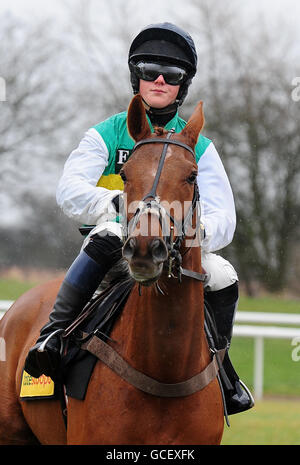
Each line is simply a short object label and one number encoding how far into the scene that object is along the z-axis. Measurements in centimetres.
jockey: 817
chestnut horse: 686
